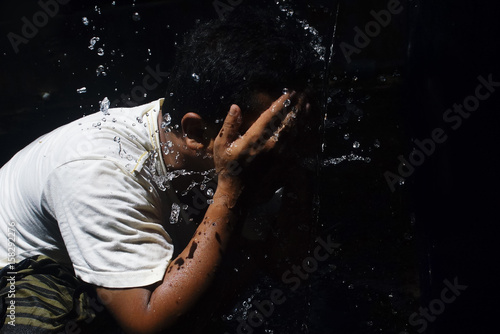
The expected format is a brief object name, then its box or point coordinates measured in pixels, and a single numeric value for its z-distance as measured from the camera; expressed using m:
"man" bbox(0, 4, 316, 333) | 1.62
